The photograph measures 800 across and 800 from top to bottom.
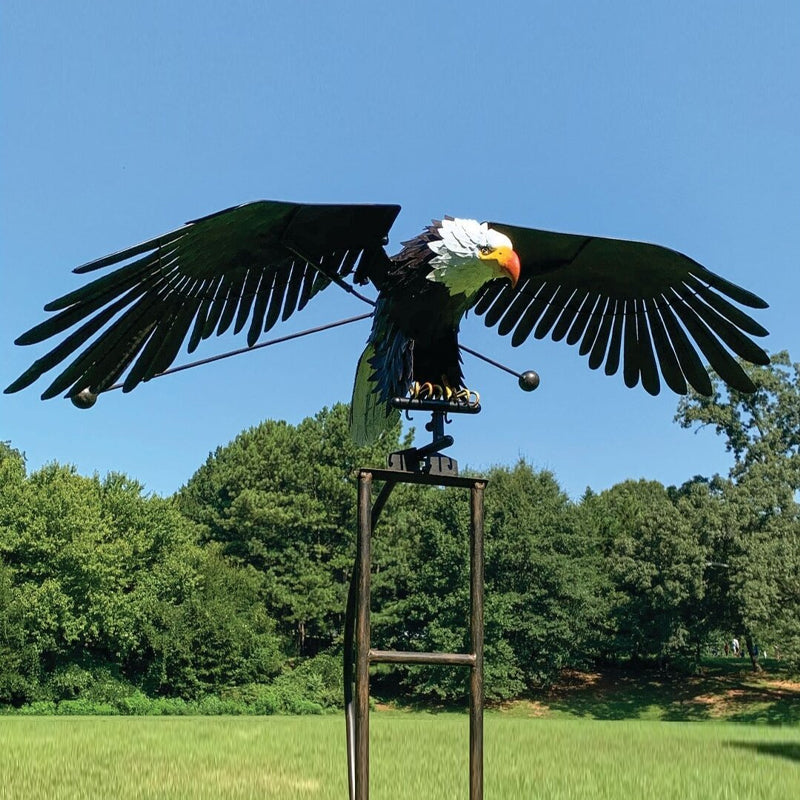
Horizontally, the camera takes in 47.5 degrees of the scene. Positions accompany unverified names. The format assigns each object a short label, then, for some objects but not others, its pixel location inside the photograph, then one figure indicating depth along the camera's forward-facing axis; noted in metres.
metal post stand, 3.38
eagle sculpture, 3.66
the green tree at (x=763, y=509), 22.14
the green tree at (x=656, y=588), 24.11
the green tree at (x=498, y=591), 24.83
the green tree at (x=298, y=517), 27.52
